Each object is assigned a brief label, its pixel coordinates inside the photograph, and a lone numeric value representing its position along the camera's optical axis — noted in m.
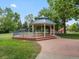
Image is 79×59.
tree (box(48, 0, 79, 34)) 11.67
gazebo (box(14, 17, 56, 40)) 10.16
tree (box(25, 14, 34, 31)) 26.23
